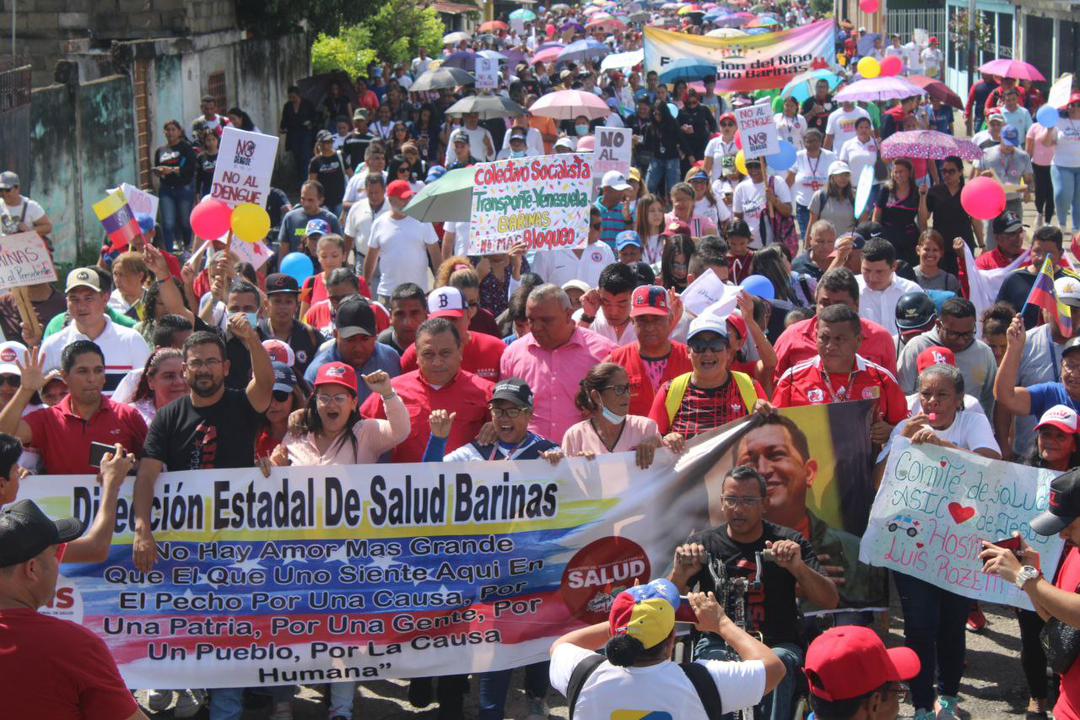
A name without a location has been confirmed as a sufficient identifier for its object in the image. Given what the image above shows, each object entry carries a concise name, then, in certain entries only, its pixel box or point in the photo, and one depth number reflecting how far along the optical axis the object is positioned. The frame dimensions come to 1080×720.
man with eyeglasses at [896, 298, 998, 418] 8.15
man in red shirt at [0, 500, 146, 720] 4.15
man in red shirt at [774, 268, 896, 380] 8.05
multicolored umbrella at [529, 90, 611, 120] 20.82
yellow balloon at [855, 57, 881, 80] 23.14
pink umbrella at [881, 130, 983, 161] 13.40
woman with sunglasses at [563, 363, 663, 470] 6.97
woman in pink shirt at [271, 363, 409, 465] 6.90
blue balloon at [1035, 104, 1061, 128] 17.70
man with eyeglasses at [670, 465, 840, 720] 5.92
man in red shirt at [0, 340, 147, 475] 6.91
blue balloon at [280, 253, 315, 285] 11.66
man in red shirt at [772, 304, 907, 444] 7.42
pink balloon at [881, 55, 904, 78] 24.91
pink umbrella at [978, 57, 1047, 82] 22.34
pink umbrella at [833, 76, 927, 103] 18.77
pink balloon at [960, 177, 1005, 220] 12.19
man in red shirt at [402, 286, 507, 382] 8.30
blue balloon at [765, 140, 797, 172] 16.16
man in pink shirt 7.84
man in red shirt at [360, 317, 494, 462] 7.33
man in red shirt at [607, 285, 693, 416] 7.79
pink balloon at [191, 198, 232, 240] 11.43
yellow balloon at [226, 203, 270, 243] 11.25
